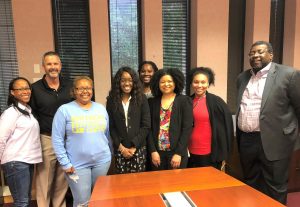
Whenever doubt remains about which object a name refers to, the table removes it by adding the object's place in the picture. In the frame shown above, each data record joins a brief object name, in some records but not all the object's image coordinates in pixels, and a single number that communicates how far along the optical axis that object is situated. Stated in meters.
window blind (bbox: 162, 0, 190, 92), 3.98
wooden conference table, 1.54
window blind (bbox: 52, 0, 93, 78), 3.73
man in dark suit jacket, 2.29
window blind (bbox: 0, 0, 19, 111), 3.57
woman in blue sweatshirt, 2.14
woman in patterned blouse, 2.35
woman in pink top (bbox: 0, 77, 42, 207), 2.24
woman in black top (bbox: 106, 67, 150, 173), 2.33
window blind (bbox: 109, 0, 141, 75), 3.83
